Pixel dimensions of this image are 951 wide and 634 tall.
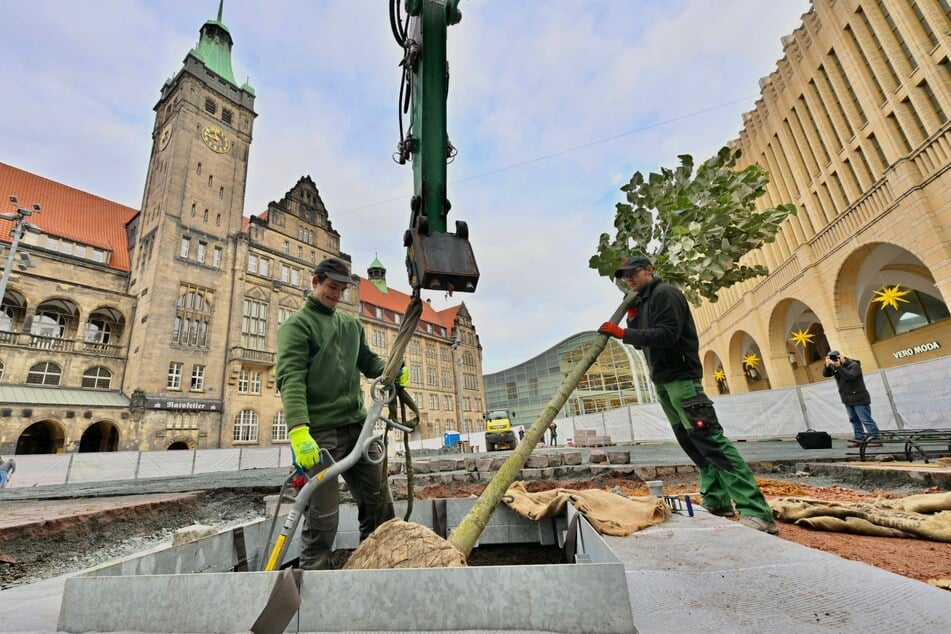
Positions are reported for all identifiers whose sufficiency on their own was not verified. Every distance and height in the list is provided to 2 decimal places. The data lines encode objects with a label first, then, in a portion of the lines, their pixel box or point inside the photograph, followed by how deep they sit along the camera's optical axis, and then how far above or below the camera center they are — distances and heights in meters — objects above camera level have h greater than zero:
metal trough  1.17 -0.44
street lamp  12.95 +8.39
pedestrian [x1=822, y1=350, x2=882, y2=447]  7.52 +0.21
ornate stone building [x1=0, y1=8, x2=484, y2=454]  20.94 +10.35
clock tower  22.64 +13.66
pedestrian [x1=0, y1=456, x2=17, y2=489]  11.77 +0.52
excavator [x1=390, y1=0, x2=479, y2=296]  2.58 +2.26
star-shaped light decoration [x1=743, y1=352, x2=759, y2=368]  23.15 +2.88
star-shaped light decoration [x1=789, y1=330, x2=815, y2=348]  18.92 +3.19
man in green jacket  2.37 +0.34
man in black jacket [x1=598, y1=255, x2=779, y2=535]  2.80 +0.25
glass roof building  46.25 +6.25
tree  3.29 +1.60
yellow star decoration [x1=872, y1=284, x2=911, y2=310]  14.10 +3.48
